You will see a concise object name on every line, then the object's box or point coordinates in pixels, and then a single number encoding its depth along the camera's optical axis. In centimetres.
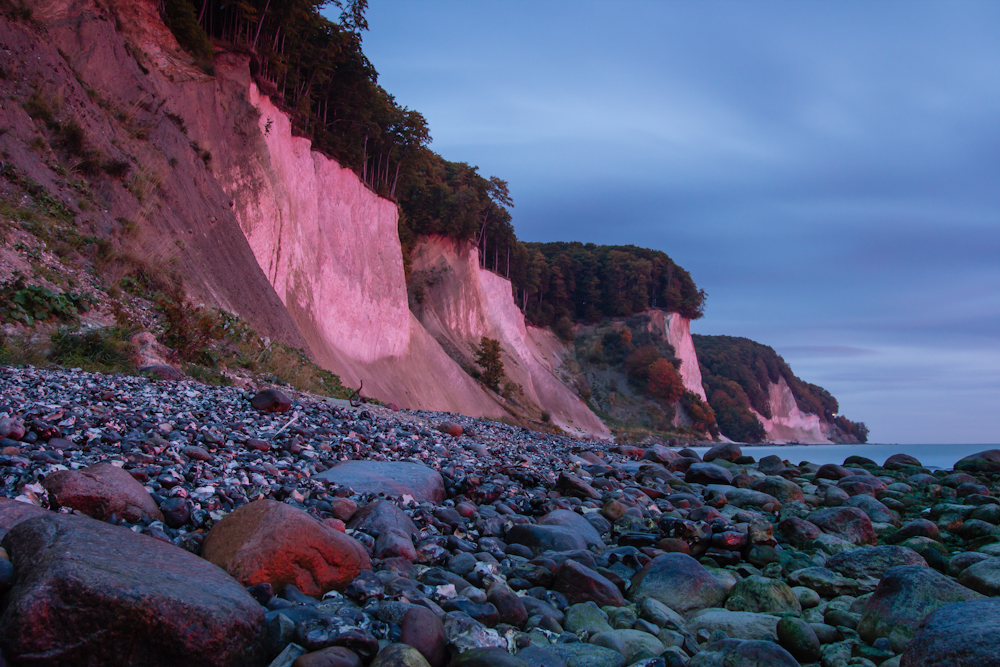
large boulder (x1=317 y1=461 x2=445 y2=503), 532
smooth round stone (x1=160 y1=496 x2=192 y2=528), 366
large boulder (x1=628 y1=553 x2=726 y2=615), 423
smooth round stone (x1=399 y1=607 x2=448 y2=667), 274
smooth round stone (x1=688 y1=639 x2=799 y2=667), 299
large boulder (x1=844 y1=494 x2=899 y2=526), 768
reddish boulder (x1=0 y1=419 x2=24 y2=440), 435
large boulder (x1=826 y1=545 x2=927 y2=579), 494
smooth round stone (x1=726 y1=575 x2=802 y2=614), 427
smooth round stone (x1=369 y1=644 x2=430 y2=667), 248
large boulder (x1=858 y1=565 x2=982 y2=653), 370
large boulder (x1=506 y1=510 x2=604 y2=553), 493
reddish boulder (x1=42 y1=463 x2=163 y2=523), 337
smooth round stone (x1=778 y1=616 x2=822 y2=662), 344
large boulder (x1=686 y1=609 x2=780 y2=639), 371
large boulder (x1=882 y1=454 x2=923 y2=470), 1347
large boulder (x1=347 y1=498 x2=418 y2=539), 424
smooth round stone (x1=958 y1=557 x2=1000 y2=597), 455
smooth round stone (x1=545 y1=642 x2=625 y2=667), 299
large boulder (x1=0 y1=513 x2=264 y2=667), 210
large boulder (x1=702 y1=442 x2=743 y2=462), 1384
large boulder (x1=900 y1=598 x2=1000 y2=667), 251
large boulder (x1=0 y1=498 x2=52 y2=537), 280
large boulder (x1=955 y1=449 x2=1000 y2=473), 1265
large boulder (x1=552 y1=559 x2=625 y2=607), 402
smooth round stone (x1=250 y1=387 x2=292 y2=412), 744
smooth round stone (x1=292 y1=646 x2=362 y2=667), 240
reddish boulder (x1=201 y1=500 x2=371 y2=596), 313
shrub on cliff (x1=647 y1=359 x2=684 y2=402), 5675
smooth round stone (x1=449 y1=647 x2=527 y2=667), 264
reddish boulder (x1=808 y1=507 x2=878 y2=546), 656
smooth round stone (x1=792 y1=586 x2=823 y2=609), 451
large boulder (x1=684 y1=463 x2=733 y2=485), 969
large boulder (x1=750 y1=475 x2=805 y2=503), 846
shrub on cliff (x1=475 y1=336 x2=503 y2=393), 3662
